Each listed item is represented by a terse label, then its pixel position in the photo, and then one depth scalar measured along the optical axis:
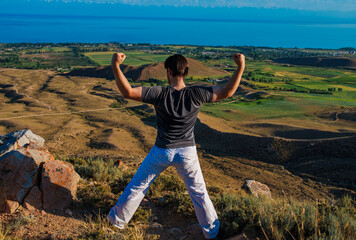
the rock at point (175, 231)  4.92
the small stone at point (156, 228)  4.93
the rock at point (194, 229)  4.88
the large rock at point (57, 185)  5.23
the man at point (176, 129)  3.89
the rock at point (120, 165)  10.23
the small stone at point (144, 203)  5.81
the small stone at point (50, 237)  4.32
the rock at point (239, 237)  4.30
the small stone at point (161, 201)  5.90
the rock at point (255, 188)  11.42
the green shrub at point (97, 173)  7.02
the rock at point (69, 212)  5.12
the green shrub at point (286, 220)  4.05
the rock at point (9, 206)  4.92
